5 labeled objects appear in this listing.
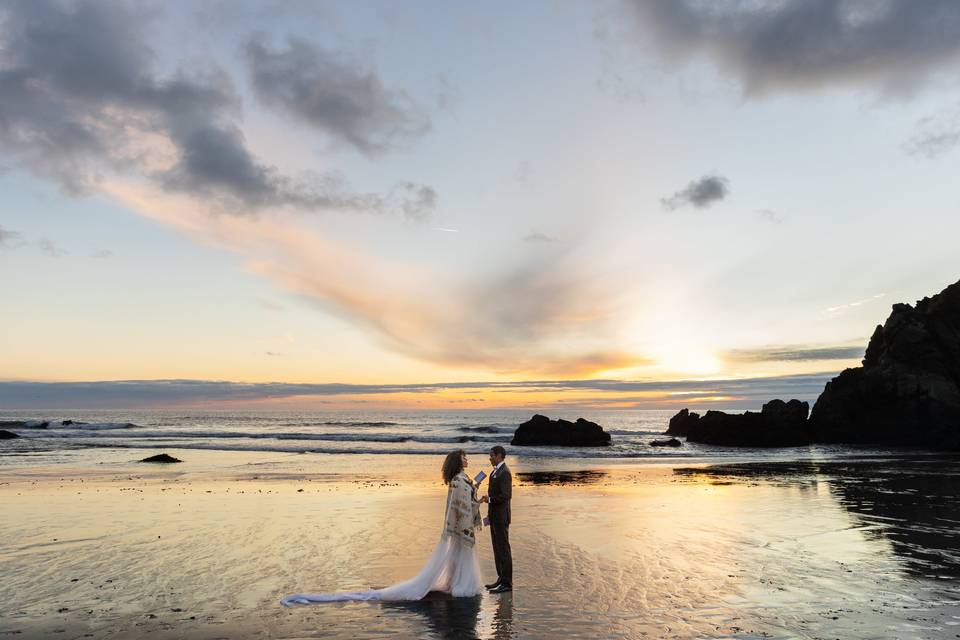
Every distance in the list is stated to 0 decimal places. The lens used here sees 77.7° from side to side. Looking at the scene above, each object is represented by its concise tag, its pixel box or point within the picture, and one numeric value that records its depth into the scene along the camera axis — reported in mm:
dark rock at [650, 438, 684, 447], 61719
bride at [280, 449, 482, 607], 9547
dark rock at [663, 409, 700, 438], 79812
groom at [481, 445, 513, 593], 10195
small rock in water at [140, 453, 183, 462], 35406
